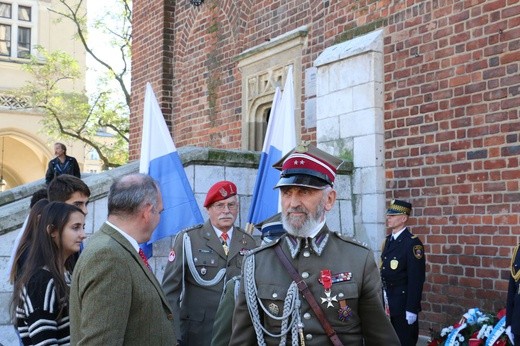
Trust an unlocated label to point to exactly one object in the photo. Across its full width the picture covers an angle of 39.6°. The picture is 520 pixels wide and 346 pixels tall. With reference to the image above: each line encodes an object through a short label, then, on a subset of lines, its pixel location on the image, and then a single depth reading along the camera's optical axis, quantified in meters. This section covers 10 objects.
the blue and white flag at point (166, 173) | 6.54
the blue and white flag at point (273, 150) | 6.79
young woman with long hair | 3.39
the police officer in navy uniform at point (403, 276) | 6.41
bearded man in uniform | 3.07
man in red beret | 5.04
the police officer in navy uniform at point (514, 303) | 5.06
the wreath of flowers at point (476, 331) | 5.54
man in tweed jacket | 2.88
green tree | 19.83
